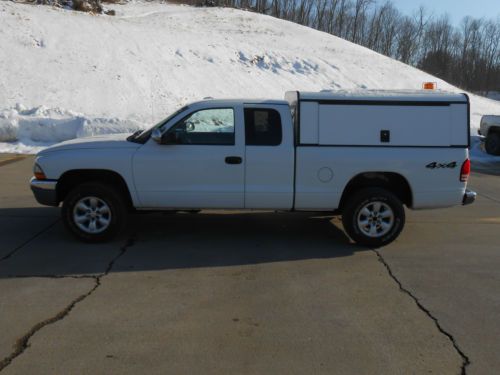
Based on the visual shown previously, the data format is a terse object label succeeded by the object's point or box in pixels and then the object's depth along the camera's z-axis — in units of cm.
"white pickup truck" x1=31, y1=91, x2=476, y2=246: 649
